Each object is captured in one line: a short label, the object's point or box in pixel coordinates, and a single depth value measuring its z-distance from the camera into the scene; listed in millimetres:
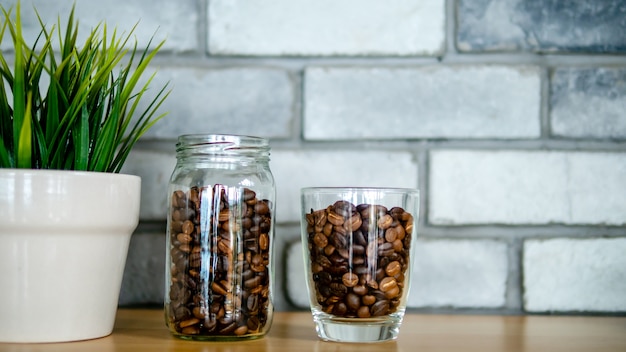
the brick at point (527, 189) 961
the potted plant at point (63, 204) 690
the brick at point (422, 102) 969
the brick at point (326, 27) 979
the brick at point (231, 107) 975
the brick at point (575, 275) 958
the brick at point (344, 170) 965
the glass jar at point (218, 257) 725
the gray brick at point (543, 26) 975
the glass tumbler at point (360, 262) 705
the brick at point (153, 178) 963
